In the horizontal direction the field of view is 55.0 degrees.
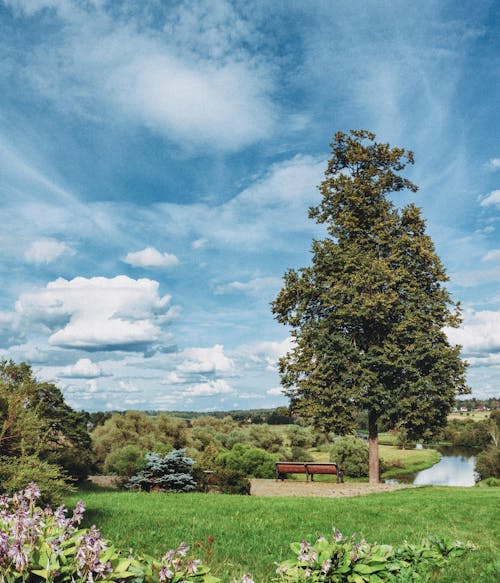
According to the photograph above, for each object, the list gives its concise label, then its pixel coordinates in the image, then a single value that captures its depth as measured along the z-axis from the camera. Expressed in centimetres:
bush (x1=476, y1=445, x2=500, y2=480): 3747
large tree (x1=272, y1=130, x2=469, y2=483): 1919
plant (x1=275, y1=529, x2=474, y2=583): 465
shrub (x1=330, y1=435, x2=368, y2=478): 3219
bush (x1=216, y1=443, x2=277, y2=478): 2120
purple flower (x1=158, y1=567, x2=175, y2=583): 313
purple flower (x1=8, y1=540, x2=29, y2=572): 304
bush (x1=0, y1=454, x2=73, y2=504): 697
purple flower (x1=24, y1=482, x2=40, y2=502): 398
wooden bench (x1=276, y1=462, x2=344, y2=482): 1986
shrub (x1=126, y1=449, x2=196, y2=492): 1694
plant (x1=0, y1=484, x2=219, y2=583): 315
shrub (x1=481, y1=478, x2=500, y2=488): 2691
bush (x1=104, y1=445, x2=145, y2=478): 1988
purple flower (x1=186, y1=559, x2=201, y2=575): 323
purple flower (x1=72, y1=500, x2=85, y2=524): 371
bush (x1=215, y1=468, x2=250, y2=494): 1823
